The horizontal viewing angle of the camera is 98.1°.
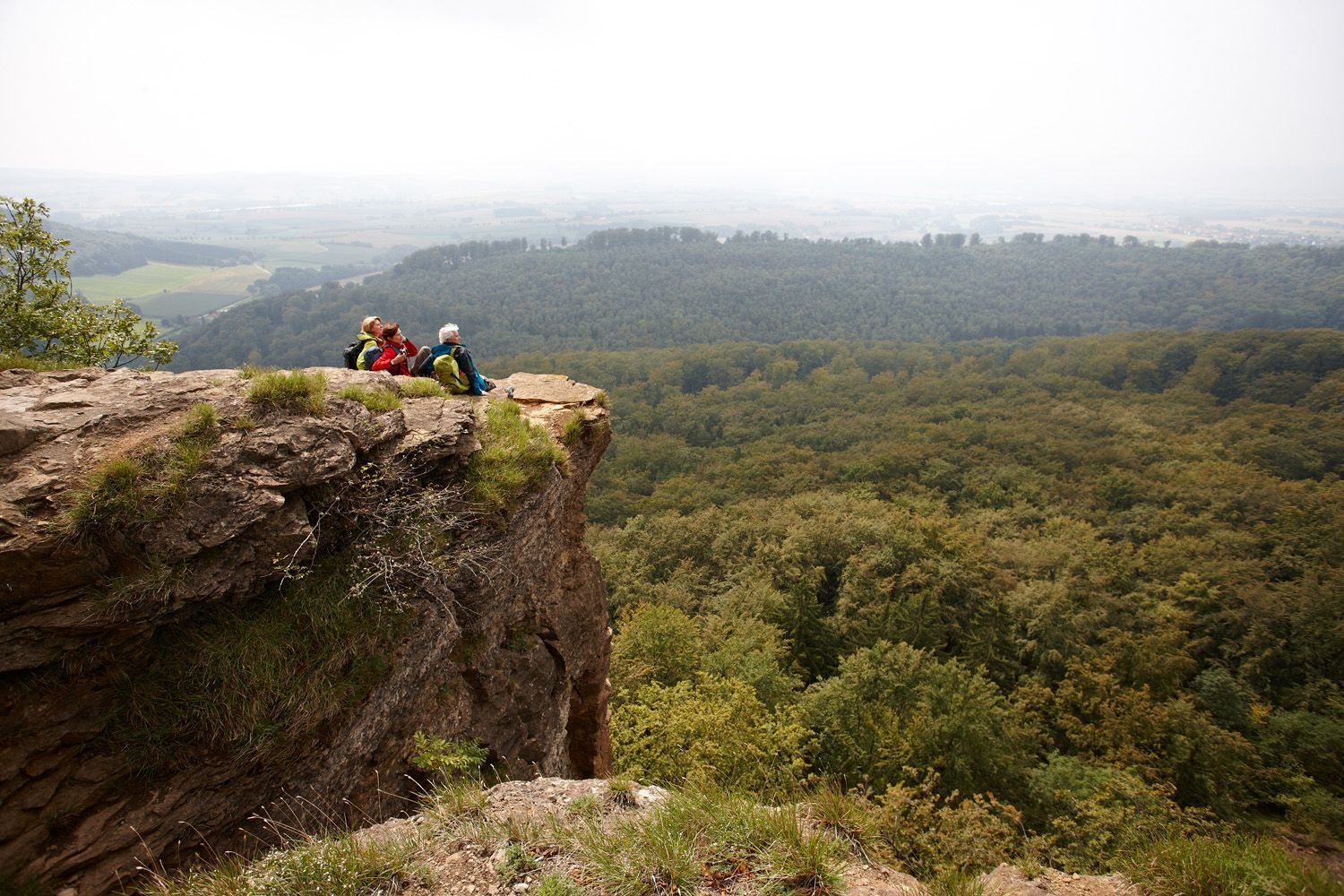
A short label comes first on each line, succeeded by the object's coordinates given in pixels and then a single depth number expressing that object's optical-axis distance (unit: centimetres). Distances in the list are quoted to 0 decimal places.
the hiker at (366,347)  987
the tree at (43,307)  1009
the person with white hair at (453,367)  959
